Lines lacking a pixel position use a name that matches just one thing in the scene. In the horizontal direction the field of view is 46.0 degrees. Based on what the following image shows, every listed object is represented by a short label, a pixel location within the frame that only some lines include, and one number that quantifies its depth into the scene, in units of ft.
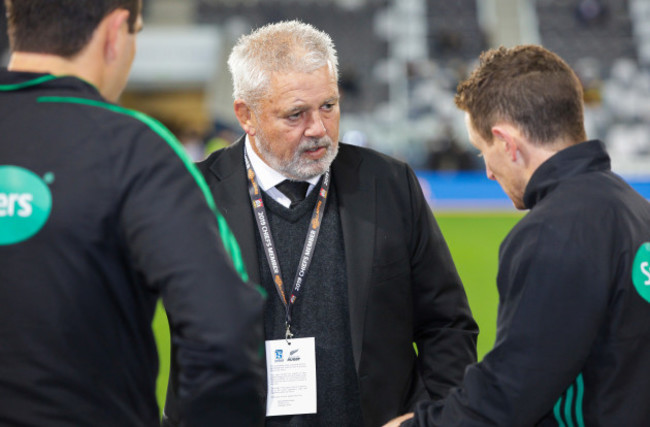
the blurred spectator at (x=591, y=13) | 71.36
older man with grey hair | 7.50
